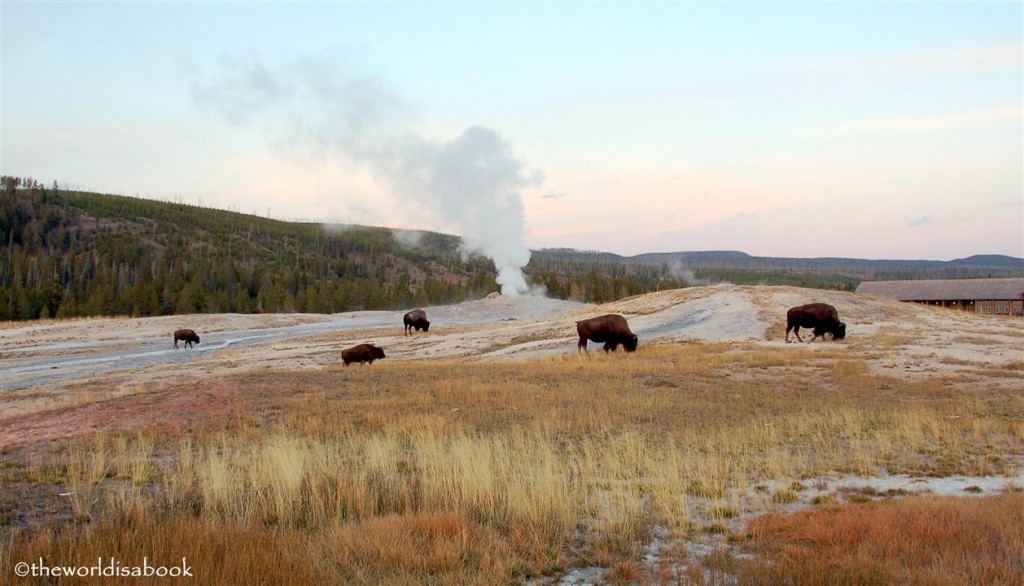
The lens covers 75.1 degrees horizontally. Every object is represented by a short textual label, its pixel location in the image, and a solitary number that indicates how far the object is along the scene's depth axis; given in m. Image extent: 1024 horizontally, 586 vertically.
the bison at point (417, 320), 48.78
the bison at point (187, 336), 46.91
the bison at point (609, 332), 28.65
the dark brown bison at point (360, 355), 29.94
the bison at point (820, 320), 30.41
